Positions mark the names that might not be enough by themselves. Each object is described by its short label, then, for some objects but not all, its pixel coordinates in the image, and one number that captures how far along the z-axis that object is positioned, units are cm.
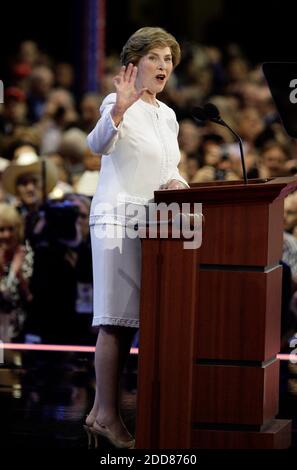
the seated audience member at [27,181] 1785
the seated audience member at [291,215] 1681
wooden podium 940
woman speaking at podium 1006
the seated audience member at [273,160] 1887
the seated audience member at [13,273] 1632
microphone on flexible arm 989
